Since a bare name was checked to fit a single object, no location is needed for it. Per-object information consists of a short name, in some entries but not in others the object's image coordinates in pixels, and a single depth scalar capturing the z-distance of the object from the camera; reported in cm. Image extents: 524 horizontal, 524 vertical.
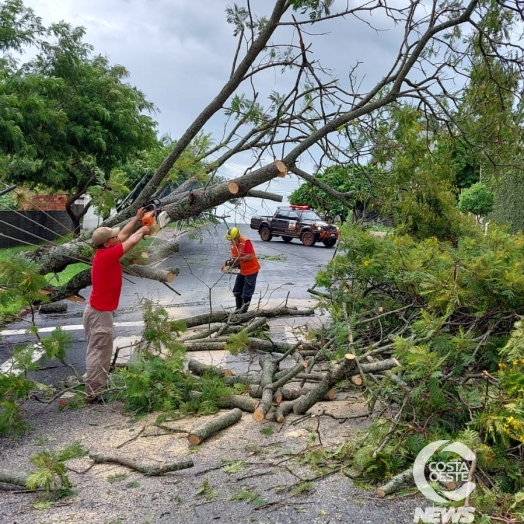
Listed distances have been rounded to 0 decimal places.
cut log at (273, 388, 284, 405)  504
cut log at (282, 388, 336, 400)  511
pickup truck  2538
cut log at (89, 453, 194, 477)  388
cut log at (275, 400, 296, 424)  472
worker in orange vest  932
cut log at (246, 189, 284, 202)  592
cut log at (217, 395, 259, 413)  503
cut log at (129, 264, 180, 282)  593
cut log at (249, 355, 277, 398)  531
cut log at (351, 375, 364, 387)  430
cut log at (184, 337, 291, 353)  705
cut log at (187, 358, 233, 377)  585
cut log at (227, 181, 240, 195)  552
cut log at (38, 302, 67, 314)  1117
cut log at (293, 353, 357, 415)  441
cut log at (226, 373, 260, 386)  562
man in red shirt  553
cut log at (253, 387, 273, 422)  474
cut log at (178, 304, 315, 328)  833
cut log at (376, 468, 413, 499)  331
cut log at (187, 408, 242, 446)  439
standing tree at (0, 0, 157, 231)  1429
